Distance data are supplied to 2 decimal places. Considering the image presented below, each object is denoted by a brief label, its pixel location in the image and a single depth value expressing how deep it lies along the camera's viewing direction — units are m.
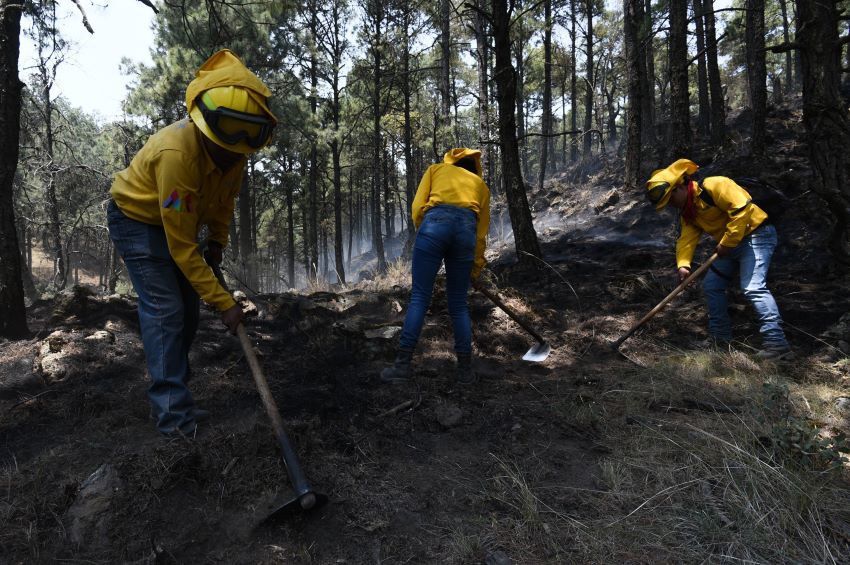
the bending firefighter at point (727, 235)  3.70
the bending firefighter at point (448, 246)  3.39
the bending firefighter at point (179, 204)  2.22
